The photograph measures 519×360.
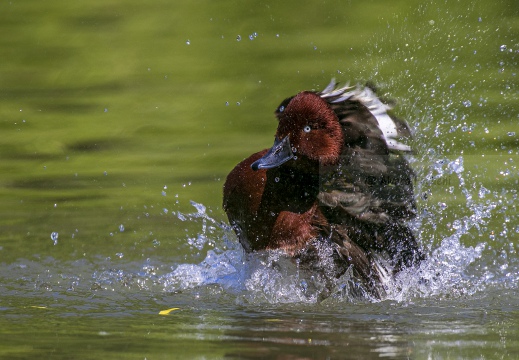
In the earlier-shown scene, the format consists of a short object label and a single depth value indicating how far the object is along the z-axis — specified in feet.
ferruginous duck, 35.53
